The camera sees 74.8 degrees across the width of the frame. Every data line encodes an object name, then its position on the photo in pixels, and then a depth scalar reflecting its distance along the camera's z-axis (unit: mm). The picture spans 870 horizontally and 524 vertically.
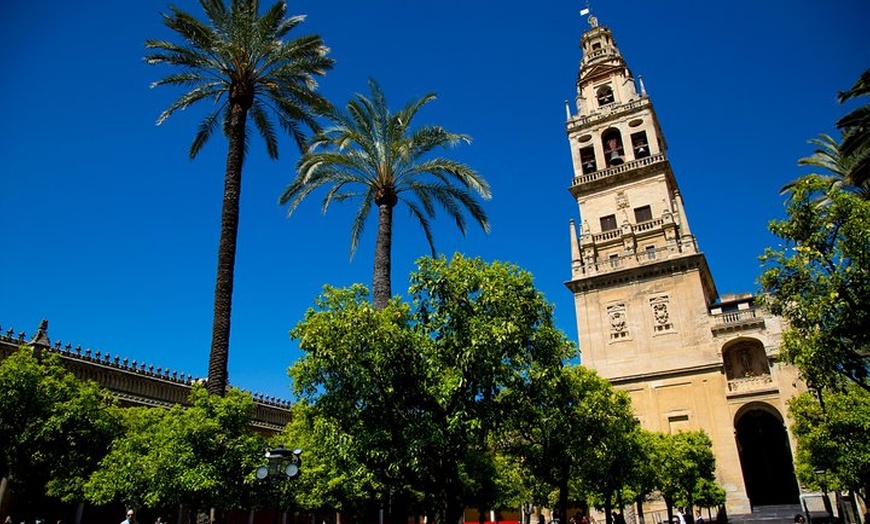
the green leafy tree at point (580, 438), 17344
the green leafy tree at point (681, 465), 24969
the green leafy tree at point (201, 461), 13492
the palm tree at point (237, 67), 16484
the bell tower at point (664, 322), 31188
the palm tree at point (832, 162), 22609
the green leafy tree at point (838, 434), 18156
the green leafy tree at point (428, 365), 12188
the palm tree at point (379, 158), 18875
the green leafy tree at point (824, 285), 12367
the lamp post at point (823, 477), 19788
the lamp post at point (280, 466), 12266
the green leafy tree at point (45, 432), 16703
